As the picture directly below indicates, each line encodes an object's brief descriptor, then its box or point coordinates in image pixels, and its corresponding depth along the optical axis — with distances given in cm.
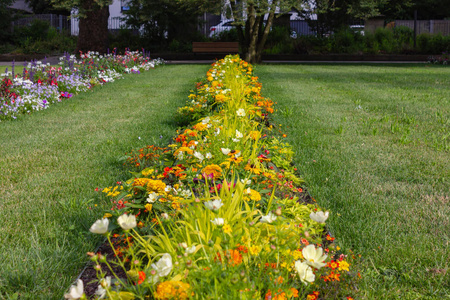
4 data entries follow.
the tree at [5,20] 2142
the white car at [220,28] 2292
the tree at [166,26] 2091
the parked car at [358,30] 2125
